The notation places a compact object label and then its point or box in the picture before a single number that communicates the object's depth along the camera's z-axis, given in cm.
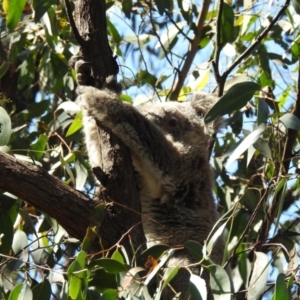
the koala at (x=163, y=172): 654
